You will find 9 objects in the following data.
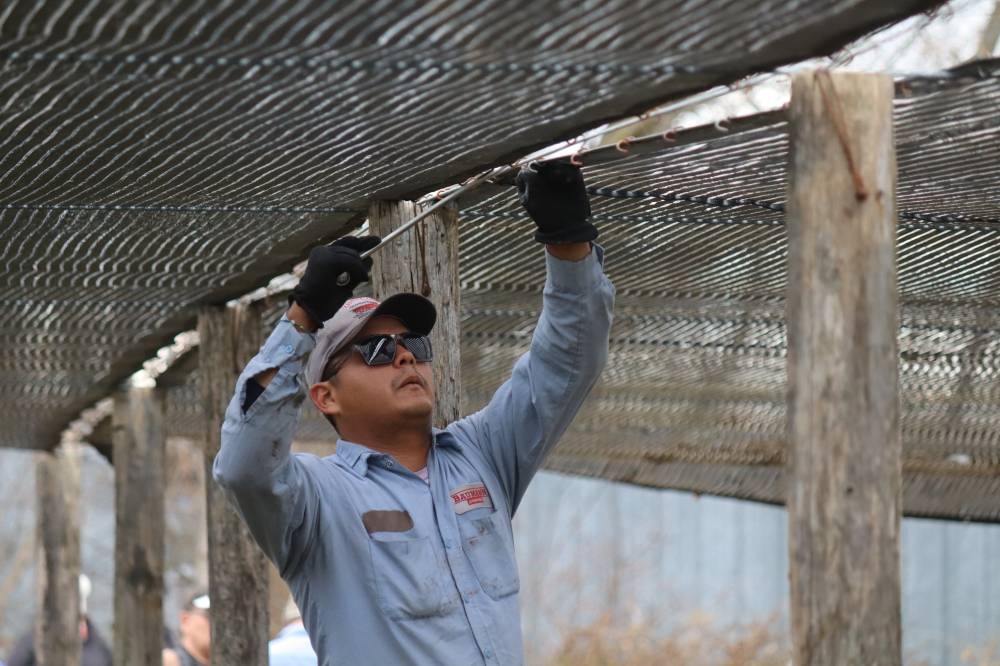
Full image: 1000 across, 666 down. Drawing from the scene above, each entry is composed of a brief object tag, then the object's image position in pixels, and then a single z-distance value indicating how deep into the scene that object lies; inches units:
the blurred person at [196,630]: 812.6
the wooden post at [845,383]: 267.6
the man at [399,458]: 324.0
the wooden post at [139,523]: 746.2
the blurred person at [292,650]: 588.4
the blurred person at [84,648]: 928.0
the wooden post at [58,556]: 964.3
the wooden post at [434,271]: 410.6
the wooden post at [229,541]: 559.8
